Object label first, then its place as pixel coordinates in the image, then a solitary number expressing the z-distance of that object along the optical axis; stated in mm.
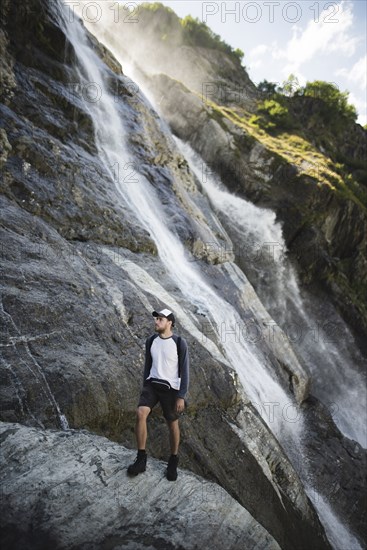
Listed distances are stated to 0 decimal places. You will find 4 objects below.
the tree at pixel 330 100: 47781
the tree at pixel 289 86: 51600
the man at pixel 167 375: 4570
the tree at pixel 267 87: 54031
